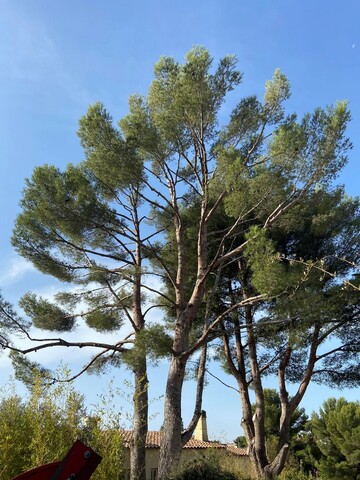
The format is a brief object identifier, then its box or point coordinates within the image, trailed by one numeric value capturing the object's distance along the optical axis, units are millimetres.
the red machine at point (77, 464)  2318
